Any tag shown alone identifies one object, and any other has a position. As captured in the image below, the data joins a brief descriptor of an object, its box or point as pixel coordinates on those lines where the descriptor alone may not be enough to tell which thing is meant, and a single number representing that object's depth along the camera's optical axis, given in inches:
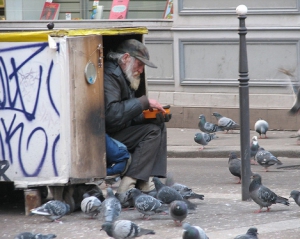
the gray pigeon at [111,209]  576.7
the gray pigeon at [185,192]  643.5
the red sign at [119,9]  1226.6
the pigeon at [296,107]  716.0
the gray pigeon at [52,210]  587.2
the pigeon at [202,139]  992.9
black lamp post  642.8
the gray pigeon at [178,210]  563.8
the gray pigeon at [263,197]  608.4
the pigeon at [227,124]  1077.8
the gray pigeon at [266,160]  855.7
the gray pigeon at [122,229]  513.0
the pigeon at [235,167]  791.1
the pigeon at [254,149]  910.6
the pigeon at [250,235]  488.4
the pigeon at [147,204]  586.6
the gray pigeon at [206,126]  1062.4
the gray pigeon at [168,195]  612.1
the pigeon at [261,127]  1051.9
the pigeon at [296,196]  606.5
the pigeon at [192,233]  483.8
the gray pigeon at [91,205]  590.2
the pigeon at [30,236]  500.7
